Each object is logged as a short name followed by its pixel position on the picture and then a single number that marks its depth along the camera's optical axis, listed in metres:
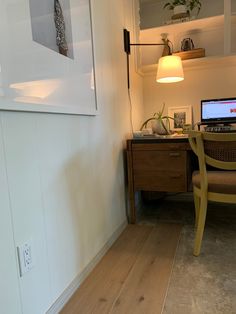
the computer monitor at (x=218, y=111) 2.08
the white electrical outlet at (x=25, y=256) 0.88
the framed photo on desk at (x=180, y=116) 2.31
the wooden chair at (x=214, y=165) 1.34
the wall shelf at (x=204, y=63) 2.08
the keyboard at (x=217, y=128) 1.84
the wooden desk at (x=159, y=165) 1.75
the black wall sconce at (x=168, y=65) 1.97
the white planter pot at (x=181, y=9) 2.11
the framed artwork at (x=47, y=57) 0.82
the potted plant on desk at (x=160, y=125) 2.12
